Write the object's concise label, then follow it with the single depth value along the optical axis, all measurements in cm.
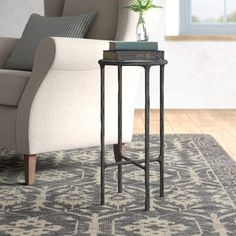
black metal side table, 297
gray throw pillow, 427
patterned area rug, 268
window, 758
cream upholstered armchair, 351
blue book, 298
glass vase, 330
